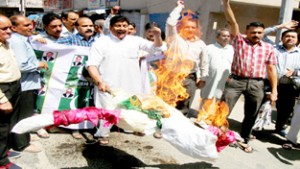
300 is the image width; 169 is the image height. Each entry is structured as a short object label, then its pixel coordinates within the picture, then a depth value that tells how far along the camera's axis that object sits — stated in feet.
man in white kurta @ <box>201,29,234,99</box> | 18.99
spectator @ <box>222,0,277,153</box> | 14.92
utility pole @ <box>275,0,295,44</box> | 23.07
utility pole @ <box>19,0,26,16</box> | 65.40
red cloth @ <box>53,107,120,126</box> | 9.39
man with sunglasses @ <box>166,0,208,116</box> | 15.05
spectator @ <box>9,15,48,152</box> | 12.64
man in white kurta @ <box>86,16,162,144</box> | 13.84
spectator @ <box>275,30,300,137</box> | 17.21
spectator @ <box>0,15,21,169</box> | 10.71
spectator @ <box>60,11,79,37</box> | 17.95
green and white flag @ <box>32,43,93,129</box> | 15.64
